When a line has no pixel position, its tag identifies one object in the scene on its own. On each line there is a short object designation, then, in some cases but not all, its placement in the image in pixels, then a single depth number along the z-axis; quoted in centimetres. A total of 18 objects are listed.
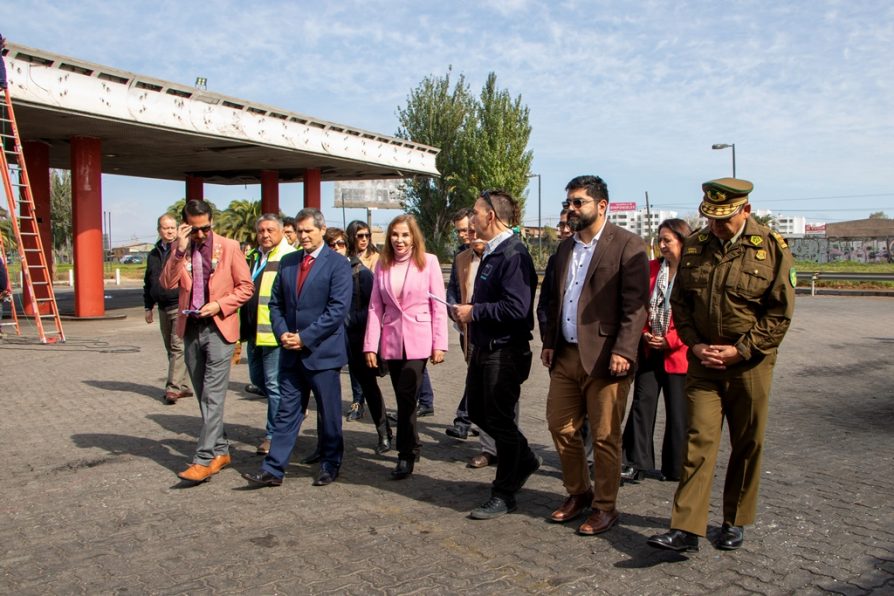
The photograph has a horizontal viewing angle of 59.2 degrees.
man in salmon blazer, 588
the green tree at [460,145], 4841
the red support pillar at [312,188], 2967
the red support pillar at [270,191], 3056
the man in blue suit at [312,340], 567
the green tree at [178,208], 5769
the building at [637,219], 12694
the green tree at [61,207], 5944
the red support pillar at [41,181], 2130
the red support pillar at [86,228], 1961
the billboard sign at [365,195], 6856
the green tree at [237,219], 5343
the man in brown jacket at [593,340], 455
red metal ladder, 1467
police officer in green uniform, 415
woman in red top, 575
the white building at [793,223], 15825
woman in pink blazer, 586
